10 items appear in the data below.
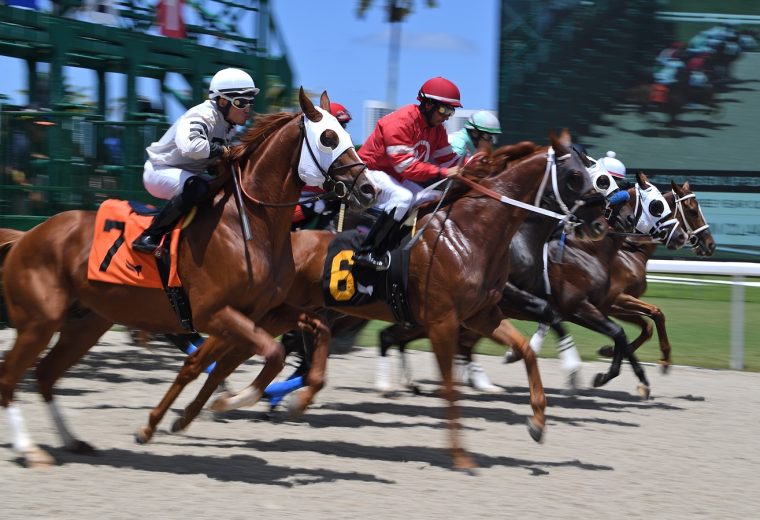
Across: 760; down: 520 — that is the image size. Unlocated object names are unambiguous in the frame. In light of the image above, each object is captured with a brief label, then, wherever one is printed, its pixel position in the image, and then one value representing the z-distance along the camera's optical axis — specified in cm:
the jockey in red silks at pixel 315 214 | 1623
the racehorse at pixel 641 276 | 1945
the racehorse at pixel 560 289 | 1731
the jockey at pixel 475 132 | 1698
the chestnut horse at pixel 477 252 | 1298
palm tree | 6041
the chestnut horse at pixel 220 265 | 1160
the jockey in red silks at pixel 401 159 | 1385
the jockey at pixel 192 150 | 1188
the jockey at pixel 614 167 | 1992
